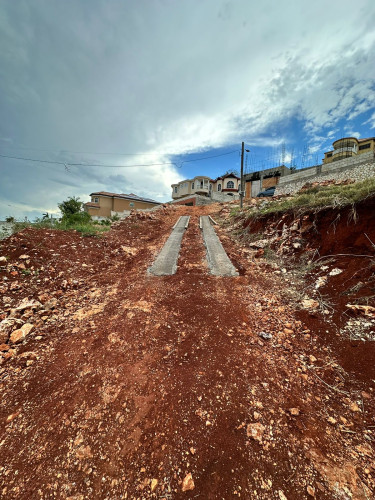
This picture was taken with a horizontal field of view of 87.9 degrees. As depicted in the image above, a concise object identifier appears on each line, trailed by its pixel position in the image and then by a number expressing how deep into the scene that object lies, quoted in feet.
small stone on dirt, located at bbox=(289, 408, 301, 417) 7.62
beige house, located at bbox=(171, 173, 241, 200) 136.56
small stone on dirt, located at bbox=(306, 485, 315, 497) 5.65
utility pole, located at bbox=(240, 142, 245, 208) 56.90
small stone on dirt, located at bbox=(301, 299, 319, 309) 13.35
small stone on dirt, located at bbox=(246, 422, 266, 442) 7.02
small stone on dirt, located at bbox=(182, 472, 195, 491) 5.91
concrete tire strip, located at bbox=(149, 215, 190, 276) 21.65
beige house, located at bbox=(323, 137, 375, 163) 118.21
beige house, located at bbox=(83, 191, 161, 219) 120.88
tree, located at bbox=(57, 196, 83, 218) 85.56
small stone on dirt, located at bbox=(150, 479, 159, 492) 5.96
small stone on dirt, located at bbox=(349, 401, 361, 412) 7.57
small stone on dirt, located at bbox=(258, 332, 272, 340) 11.68
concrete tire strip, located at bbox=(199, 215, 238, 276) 20.89
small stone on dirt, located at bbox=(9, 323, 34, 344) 11.45
